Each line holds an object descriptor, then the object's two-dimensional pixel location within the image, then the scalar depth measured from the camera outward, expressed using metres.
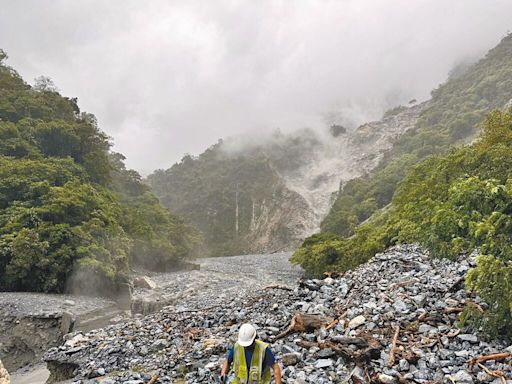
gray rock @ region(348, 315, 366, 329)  8.44
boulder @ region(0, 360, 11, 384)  9.85
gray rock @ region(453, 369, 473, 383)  5.65
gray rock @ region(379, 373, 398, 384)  6.04
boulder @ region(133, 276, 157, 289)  29.57
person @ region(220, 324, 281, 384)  5.70
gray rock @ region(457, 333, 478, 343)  6.62
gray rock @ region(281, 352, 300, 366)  7.66
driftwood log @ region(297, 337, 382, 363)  7.00
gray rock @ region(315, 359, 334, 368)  7.24
